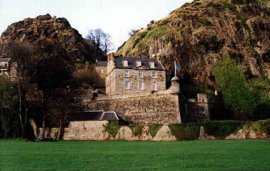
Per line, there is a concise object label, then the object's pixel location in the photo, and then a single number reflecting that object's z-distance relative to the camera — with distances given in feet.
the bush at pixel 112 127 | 214.28
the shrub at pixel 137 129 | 208.03
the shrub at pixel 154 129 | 205.67
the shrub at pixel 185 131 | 201.16
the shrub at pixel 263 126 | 198.29
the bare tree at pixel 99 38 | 463.83
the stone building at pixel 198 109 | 239.91
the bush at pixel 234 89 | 260.21
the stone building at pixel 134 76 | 272.10
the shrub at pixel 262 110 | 264.99
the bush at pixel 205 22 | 371.88
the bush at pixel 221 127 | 203.51
